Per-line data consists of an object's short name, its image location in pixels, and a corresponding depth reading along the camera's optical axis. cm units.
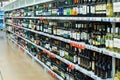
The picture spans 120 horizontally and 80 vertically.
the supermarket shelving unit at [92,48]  181
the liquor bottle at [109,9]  188
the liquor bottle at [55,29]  341
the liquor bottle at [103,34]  204
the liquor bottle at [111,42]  189
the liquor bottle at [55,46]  340
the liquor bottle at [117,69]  188
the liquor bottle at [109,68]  202
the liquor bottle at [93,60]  223
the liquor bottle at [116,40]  181
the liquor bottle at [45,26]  393
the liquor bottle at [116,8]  178
